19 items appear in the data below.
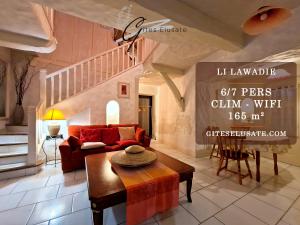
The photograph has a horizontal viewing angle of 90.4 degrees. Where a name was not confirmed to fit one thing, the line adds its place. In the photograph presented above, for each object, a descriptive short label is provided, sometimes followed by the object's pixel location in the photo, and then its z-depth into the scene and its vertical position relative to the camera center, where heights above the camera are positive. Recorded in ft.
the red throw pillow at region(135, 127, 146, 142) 12.42 -1.89
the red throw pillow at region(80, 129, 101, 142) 11.32 -1.75
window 14.96 -0.06
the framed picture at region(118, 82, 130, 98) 14.80 +2.28
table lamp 10.16 -0.50
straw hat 5.88 -1.89
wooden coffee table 4.15 -2.29
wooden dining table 7.93 -1.63
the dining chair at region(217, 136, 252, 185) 8.25 -2.13
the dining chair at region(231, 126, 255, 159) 11.17 -1.20
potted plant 11.52 +2.63
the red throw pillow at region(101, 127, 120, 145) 11.91 -1.90
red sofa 9.30 -2.47
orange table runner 4.60 -2.58
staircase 8.76 -1.09
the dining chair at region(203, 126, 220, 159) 12.88 -2.42
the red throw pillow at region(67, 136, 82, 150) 9.62 -1.95
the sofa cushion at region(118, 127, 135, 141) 12.42 -1.74
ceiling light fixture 3.82 +2.57
